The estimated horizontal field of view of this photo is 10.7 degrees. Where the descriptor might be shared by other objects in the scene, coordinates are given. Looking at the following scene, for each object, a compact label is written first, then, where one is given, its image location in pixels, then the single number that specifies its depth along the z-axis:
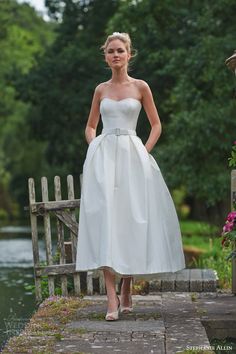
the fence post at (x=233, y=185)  13.39
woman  11.08
